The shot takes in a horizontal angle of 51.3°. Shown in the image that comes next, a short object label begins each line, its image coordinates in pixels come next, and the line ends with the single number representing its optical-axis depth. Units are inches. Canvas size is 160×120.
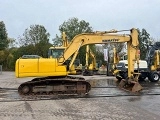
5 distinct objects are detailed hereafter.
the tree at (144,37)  1320.3
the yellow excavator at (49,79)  299.6
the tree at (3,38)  1148.3
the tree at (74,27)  1374.4
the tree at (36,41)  1053.3
